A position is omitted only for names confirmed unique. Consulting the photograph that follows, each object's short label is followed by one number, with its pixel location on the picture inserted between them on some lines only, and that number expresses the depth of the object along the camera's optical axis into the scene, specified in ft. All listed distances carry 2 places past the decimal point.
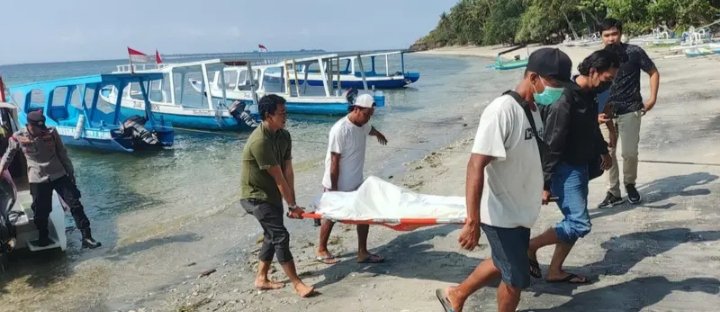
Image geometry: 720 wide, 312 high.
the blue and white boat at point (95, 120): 57.67
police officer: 23.36
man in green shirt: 15.66
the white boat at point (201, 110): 68.49
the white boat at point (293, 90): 79.05
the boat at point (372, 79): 113.50
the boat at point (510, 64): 141.59
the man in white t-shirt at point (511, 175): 10.45
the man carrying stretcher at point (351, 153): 17.67
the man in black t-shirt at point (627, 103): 19.15
